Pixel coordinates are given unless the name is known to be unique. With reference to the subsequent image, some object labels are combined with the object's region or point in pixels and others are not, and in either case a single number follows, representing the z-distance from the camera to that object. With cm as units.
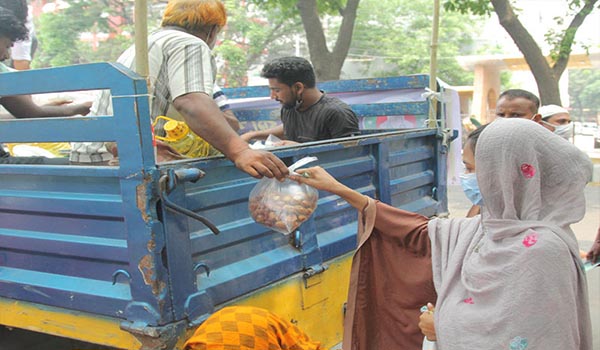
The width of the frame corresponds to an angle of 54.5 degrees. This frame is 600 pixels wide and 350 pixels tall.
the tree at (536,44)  925
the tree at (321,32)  1059
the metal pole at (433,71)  383
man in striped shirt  207
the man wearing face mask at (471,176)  241
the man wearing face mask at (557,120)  427
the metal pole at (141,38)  201
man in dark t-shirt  365
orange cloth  173
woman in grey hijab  159
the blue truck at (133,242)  184
